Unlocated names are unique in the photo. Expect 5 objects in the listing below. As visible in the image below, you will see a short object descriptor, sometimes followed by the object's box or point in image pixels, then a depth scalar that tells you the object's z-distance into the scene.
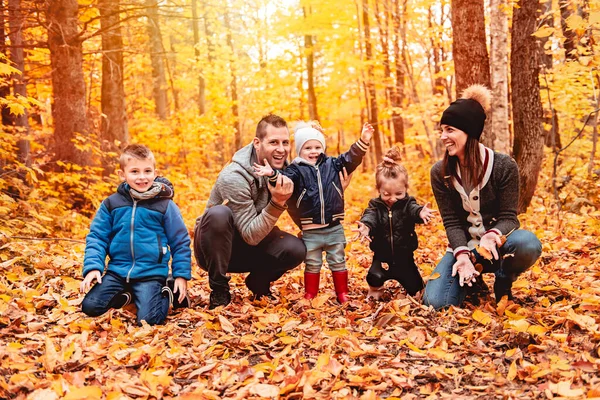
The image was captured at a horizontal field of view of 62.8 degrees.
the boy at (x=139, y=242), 3.82
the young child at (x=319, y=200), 4.06
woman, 3.65
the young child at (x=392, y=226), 4.16
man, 4.00
